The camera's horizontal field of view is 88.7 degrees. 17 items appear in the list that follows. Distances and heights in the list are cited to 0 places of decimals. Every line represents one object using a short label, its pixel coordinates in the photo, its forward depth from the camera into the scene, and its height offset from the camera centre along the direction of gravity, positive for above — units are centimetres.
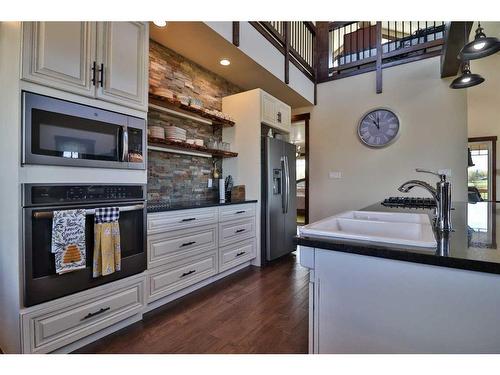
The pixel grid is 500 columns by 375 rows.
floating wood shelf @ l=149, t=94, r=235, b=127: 261 +88
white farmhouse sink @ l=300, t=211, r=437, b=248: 97 -20
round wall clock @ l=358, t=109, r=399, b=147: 405 +98
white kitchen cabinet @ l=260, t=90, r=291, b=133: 344 +108
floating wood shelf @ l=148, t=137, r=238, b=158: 261 +45
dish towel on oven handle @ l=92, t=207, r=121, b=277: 166 -36
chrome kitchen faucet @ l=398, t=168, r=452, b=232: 123 -7
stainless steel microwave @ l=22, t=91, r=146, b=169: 144 +34
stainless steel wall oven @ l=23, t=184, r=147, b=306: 143 -28
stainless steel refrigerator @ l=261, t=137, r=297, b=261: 339 -15
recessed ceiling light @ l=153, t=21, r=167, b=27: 233 +151
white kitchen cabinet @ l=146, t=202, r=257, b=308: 216 -59
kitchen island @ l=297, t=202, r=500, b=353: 80 -38
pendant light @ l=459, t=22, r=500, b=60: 189 +108
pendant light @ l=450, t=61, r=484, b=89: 270 +116
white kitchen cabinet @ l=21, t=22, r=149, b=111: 146 +84
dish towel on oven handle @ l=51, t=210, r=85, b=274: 149 -32
